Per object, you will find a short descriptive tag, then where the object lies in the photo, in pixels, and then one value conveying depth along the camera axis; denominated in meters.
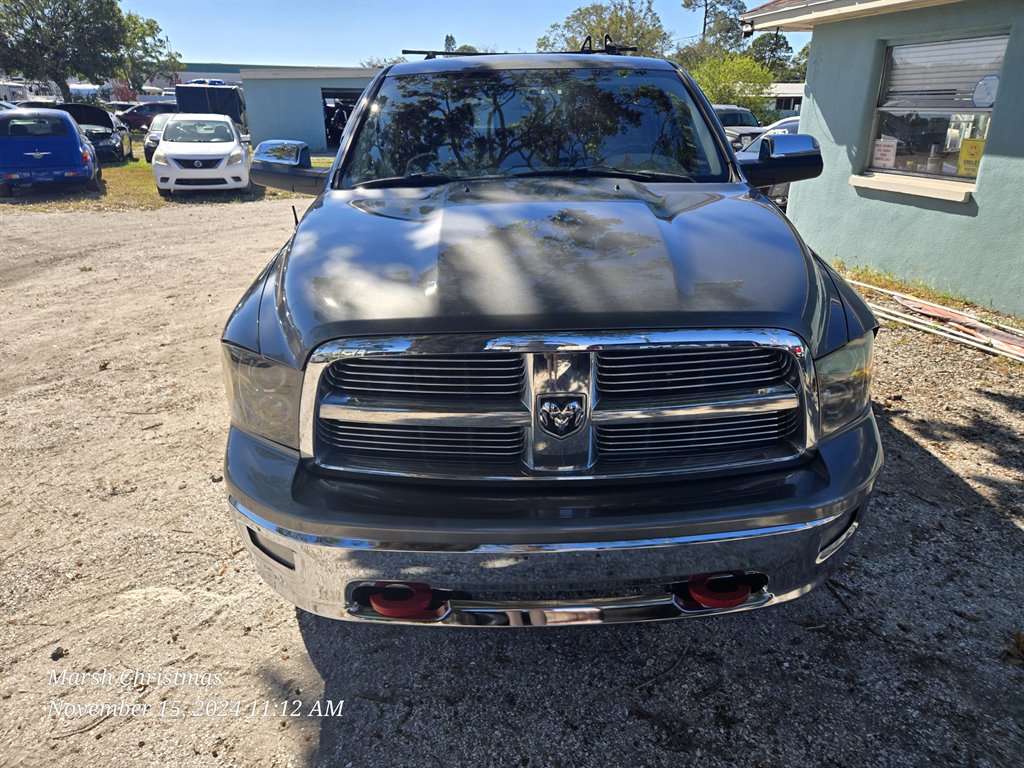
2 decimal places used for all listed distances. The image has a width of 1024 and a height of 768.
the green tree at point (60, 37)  34.50
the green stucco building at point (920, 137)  6.08
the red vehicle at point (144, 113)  36.19
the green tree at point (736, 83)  26.75
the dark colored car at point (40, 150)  14.02
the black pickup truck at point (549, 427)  1.91
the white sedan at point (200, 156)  14.35
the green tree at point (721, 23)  65.50
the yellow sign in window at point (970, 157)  6.44
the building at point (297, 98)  29.55
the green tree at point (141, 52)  40.41
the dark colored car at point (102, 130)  19.59
